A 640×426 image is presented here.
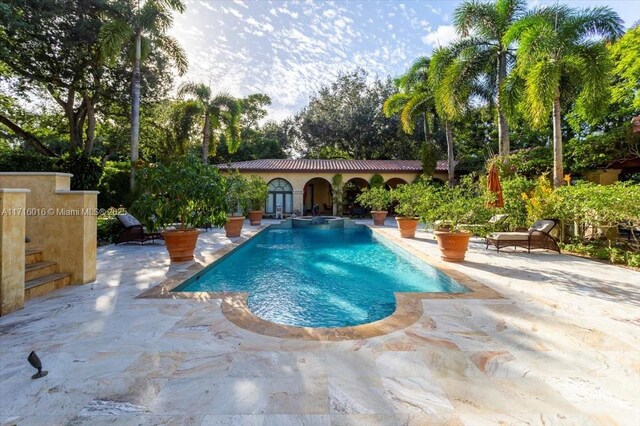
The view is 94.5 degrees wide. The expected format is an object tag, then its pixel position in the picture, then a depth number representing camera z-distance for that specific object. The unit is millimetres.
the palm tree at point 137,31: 11719
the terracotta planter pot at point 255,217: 16531
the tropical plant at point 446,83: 13047
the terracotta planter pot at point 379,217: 16797
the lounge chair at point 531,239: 8852
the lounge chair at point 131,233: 9875
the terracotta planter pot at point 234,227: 11758
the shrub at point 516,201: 10570
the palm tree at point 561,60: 9469
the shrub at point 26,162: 15016
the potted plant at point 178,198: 7085
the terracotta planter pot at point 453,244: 7395
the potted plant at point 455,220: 7445
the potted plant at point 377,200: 15461
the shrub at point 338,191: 21664
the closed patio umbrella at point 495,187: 9492
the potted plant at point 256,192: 14438
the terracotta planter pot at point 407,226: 11805
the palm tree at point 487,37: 12398
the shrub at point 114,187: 16891
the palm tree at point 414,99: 19062
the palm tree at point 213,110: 17766
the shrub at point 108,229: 10523
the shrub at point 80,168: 14242
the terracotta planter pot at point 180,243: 7203
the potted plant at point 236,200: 11859
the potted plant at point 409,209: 11539
